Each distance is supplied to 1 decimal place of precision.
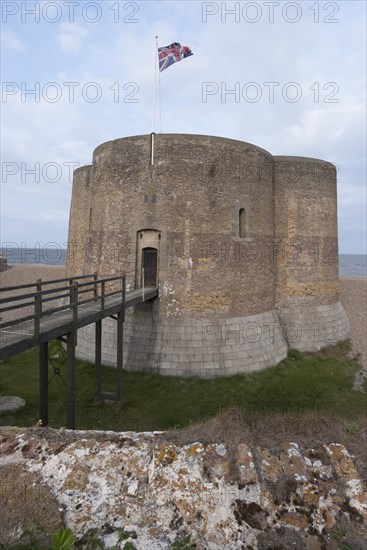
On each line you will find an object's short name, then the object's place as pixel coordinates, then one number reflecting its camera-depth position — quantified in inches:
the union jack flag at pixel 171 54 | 517.3
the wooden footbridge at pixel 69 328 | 279.0
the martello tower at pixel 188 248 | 526.3
